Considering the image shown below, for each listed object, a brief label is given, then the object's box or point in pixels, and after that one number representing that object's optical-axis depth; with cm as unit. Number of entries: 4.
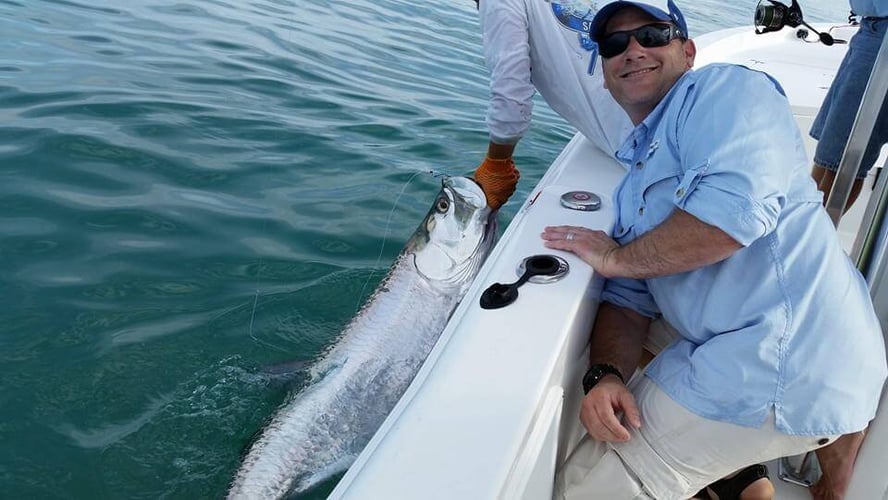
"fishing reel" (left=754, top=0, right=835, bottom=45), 413
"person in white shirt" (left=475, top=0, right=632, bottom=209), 334
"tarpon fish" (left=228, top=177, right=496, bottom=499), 241
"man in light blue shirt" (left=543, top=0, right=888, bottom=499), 166
